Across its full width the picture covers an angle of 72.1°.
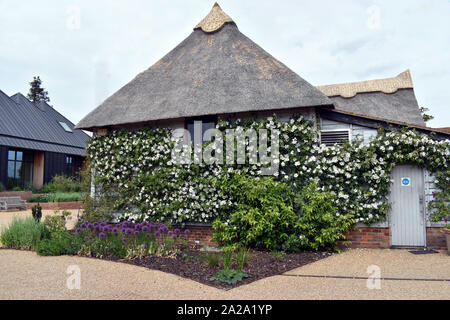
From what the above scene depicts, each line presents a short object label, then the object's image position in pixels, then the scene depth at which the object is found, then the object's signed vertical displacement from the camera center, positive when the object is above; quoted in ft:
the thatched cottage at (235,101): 22.52 +7.09
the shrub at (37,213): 26.87 -2.41
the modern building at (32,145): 57.11 +8.12
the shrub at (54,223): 24.32 -2.97
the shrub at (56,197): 52.54 -1.96
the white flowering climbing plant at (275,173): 21.91 +1.21
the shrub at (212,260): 17.34 -4.20
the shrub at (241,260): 16.66 -4.10
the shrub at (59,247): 20.85 -4.13
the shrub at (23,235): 22.88 -3.68
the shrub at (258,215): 21.81 -2.05
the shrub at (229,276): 15.05 -4.49
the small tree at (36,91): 126.31 +38.92
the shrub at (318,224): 21.43 -2.67
